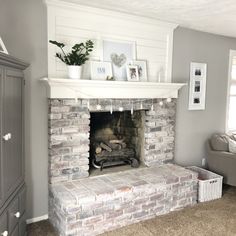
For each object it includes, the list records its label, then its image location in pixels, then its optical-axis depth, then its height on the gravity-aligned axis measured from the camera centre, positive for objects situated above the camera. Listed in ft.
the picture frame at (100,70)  9.80 +1.23
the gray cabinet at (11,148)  6.10 -1.28
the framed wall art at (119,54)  10.17 +1.94
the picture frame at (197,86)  12.82 +0.93
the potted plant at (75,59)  9.00 +1.50
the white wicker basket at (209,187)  11.10 -3.59
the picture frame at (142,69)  10.86 +1.43
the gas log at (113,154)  11.03 -2.27
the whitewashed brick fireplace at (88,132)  8.61 -1.18
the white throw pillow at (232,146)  12.42 -1.98
